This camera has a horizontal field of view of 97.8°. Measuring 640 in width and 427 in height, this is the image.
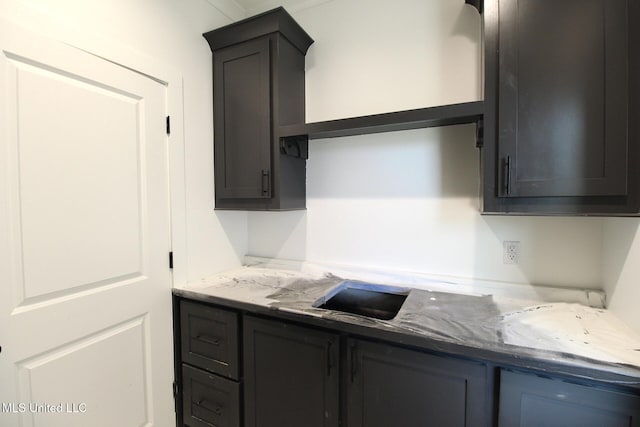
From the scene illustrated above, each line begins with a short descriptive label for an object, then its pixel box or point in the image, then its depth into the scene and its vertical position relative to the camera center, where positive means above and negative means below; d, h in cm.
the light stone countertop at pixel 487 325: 86 -46
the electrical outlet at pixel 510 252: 143 -24
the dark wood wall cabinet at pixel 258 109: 162 +60
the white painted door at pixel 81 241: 101 -14
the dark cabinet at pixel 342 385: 89 -69
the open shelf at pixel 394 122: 122 +43
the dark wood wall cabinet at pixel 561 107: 98 +37
